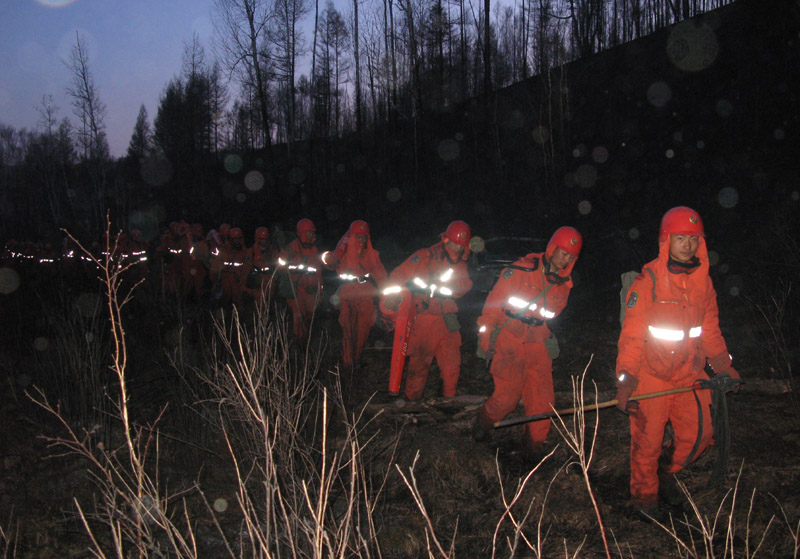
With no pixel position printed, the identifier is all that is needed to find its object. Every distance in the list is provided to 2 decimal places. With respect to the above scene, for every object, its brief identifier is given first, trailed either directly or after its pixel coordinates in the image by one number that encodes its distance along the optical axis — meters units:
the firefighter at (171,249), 13.46
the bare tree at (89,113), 31.14
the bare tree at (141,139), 58.83
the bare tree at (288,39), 25.47
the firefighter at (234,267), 11.63
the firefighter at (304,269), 8.24
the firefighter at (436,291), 5.71
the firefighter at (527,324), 4.35
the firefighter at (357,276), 7.06
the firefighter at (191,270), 13.27
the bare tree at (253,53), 23.03
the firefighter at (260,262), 9.43
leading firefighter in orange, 3.42
